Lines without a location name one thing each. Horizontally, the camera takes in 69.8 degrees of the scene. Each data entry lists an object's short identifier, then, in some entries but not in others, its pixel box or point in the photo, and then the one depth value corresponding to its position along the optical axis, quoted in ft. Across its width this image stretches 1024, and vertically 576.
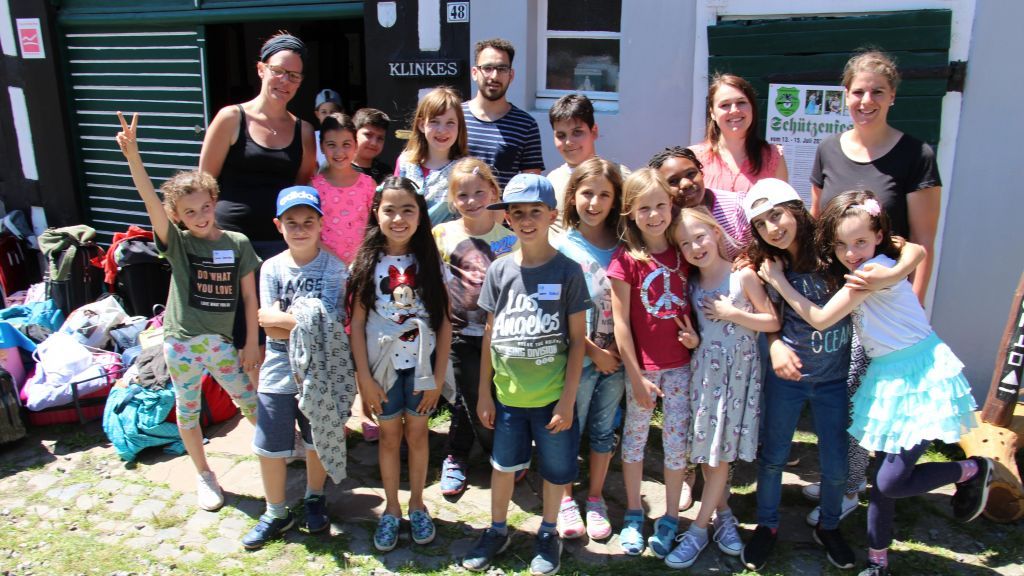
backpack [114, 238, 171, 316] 16.83
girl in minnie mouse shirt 9.87
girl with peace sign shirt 9.27
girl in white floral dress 9.21
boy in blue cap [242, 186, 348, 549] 9.97
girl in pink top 11.75
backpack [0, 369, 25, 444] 13.30
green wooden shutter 12.85
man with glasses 12.52
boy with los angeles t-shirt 9.05
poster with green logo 13.56
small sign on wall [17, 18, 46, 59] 21.36
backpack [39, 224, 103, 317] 17.74
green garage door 20.58
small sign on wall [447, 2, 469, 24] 16.31
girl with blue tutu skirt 8.82
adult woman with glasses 11.60
